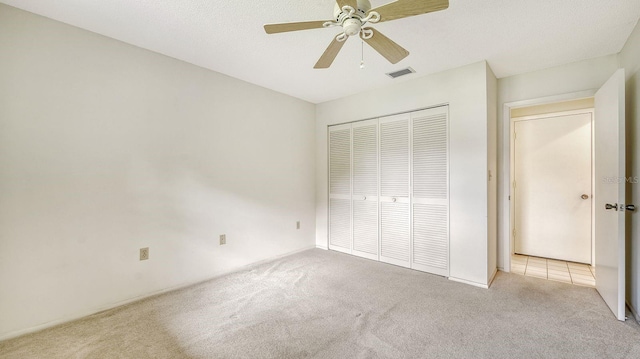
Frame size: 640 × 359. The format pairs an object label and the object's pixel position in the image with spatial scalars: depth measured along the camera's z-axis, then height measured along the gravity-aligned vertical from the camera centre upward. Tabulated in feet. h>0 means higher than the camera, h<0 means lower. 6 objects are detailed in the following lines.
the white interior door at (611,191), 6.64 -0.36
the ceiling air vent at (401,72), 9.70 +4.09
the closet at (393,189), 10.03 -0.44
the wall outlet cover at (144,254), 8.11 -2.31
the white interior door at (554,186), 11.20 -0.35
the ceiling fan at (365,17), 4.41 +2.96
